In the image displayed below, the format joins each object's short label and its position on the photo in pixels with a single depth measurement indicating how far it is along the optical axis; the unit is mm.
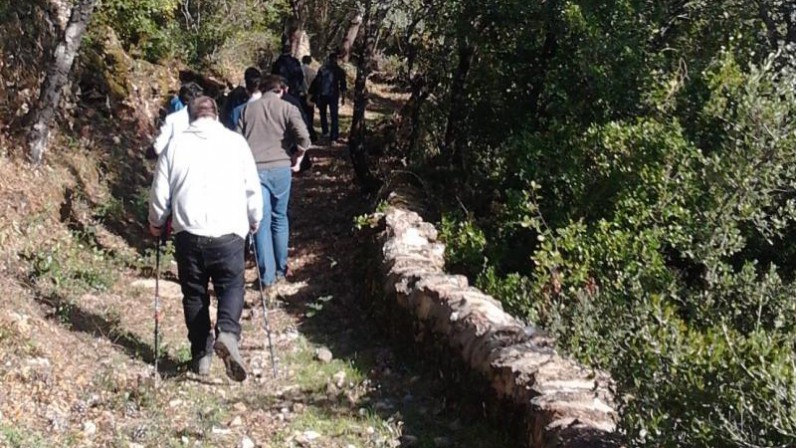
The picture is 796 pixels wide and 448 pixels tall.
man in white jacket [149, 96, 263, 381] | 6137
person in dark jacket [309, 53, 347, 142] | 16500
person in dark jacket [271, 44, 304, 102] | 15672
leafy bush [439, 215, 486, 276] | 8883
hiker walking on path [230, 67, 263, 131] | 9141
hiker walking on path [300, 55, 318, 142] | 16311
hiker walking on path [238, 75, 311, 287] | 8820
